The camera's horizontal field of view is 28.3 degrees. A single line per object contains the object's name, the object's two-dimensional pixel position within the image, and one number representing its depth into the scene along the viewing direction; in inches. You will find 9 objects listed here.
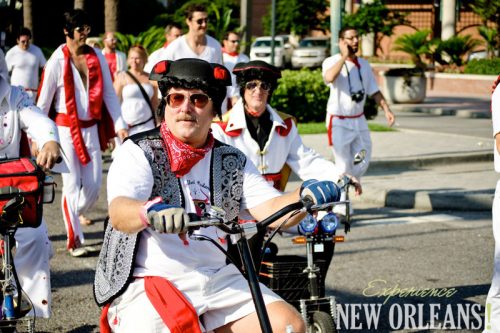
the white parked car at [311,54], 1721.2
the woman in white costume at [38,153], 214.8
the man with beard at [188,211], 146.7
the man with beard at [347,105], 407.8
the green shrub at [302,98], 762.2
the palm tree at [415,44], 1237.7
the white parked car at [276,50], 1760.6
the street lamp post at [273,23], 1029.8
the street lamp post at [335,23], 517.3
